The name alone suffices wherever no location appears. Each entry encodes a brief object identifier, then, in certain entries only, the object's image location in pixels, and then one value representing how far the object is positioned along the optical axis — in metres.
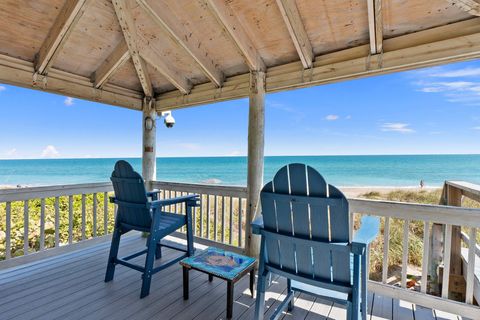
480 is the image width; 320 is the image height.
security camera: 3.87
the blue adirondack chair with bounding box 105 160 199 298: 2.23
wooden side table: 1.86
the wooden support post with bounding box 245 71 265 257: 2.74
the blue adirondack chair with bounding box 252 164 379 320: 1.33
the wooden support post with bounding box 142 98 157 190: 3.75
